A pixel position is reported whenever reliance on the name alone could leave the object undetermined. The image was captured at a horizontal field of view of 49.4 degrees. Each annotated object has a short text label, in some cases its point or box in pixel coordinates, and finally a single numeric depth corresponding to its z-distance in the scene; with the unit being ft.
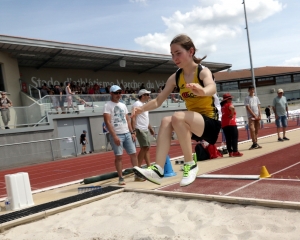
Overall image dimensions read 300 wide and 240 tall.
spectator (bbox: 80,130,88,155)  59.09
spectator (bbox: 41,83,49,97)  60.32
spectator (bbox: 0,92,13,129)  48.57
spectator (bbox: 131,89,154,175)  22.80
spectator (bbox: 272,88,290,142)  35.37
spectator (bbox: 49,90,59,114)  54.44
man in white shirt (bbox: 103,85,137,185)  21.09
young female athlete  9.14
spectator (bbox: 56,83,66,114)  55.52
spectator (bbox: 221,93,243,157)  28.17
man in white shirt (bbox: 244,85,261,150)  31.63
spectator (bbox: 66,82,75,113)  56.40
